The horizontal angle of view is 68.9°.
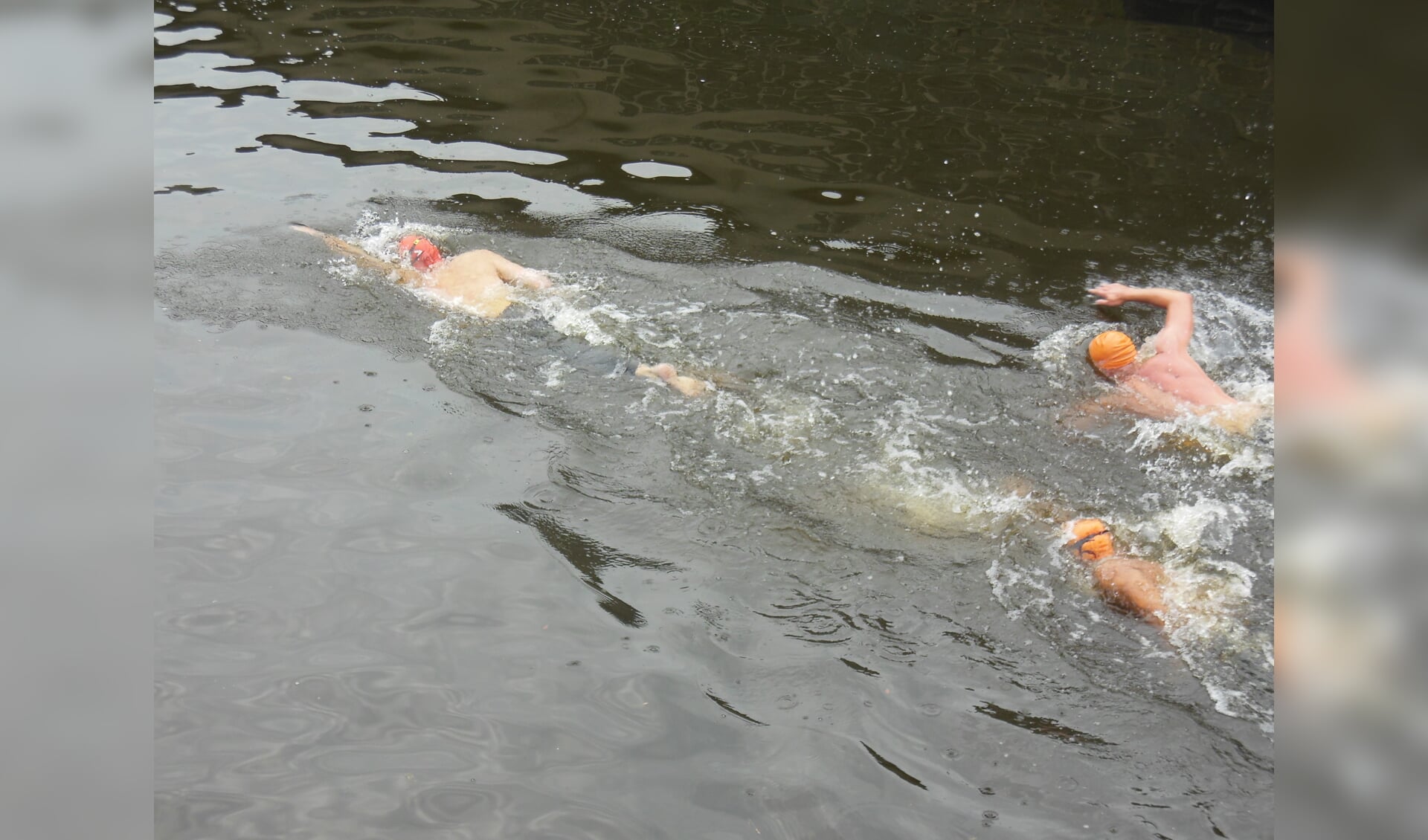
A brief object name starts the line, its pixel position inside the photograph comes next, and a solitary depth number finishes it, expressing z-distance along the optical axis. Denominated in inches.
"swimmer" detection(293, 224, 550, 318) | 255.0
